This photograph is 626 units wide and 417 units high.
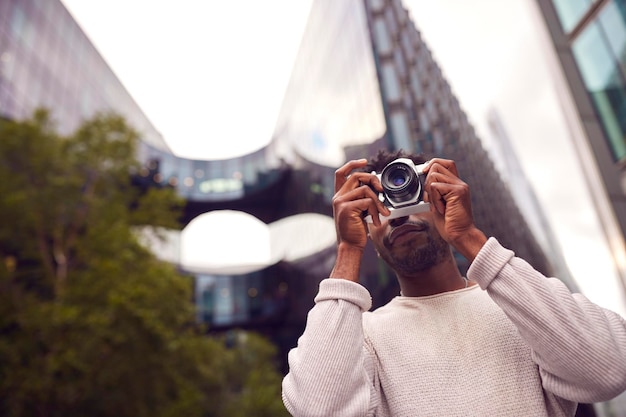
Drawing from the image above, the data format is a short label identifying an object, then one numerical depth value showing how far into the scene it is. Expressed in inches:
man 49.2
